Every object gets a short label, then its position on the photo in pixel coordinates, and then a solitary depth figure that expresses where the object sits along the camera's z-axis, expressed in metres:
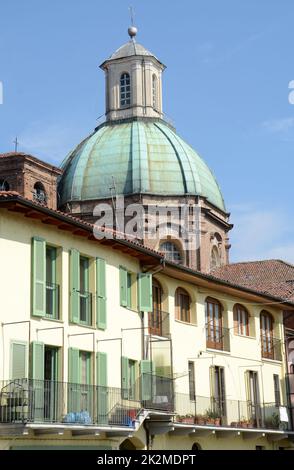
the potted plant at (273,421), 40.01
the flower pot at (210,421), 35.41
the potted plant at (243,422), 37.74
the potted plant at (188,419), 33.94
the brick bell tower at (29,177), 52.41
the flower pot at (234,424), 36.99
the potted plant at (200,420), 34.69
